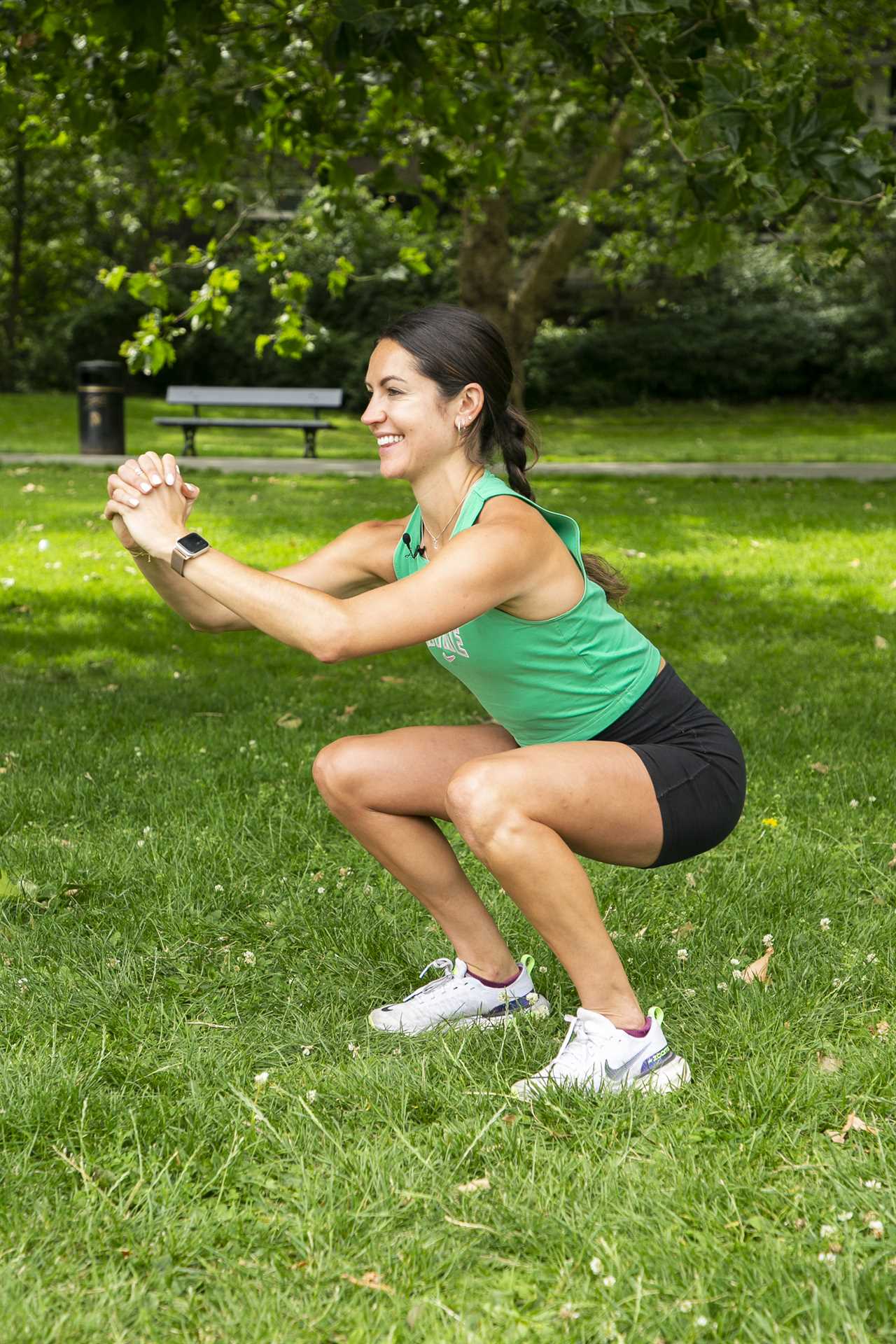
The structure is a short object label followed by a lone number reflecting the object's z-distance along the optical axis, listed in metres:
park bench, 18.05
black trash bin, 17.05
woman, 2.64
